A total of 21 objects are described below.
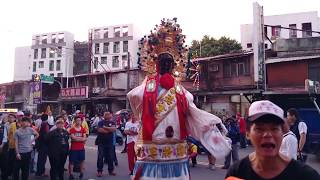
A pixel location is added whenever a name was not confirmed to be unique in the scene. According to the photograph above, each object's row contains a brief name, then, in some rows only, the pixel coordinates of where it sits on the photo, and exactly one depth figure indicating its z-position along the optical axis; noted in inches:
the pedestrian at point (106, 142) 420.5
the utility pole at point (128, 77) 1360.7
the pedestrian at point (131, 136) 393.0
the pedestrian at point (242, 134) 734.5
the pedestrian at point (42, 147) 410.9
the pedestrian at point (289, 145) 229.6
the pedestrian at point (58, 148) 372.8
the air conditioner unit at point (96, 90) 1480.1
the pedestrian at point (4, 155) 381.1
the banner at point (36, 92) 1146.2
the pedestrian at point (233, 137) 461.2
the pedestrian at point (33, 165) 435.7
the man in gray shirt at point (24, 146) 346.6
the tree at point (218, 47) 1491.6
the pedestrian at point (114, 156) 440.3
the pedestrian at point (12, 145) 369.7
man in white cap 93.4
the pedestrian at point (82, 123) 412.3
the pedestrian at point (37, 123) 503.1
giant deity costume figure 171.8
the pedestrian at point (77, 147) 400.5
